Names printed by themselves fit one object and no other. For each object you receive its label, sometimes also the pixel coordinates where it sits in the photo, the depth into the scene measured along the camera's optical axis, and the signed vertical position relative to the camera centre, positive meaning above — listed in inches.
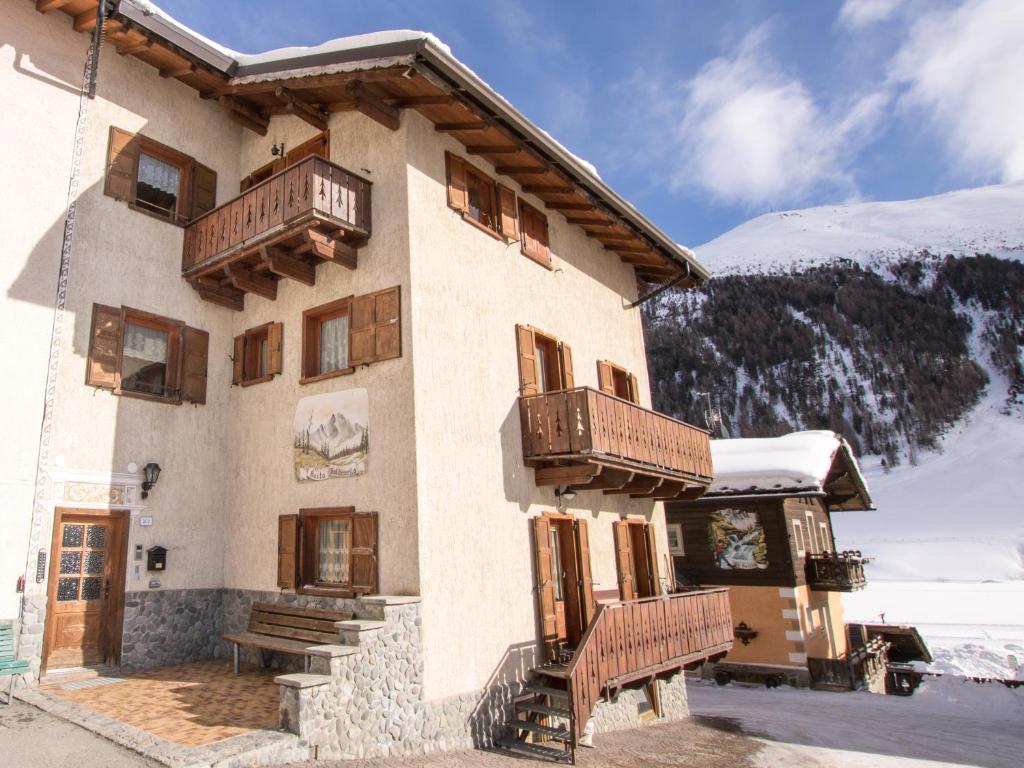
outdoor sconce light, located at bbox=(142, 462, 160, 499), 426.4 +56.7
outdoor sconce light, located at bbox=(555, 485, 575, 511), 464.4 +34.5
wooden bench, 364.5 -39.0
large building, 375.2 +105.4
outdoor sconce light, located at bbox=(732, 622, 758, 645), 736.3 -105.0
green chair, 322.3 -39.9
